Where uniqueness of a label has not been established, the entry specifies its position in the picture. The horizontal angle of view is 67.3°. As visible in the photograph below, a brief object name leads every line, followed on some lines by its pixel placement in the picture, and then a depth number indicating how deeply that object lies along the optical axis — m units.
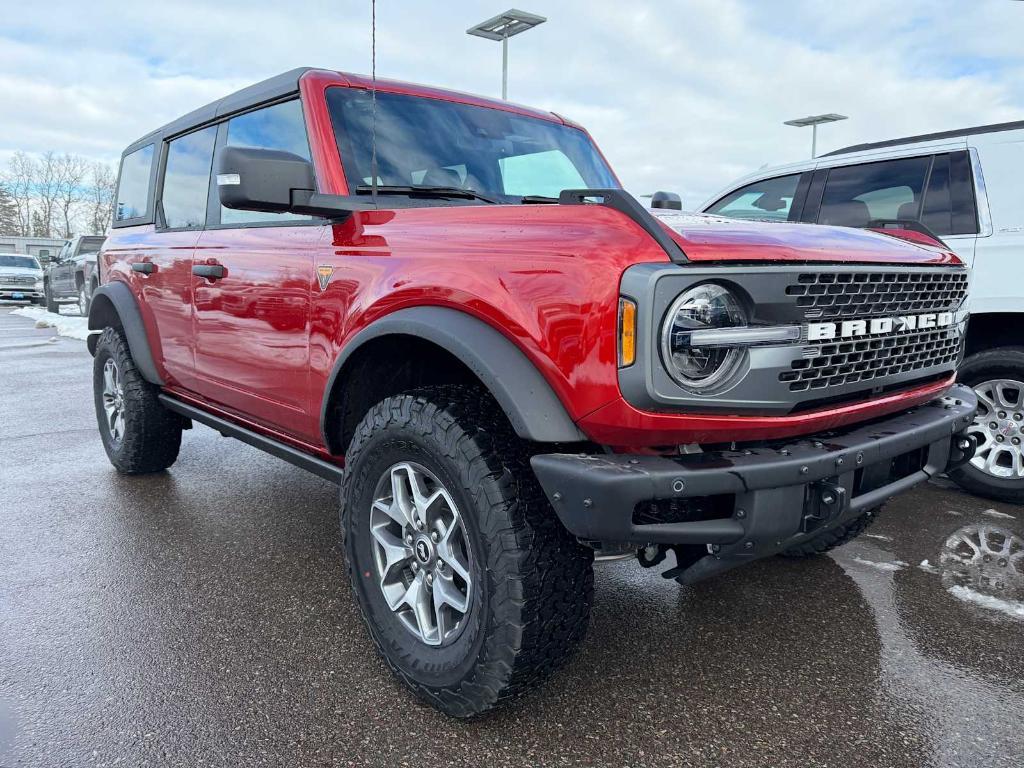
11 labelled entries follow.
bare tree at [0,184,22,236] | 72.25
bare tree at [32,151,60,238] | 67.75
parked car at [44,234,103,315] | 17.16
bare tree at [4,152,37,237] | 68.06
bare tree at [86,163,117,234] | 63.84
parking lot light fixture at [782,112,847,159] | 22.95
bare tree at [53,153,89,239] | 68.00
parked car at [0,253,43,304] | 25.53
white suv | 4.04
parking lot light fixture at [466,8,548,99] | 11.97
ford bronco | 1.81
